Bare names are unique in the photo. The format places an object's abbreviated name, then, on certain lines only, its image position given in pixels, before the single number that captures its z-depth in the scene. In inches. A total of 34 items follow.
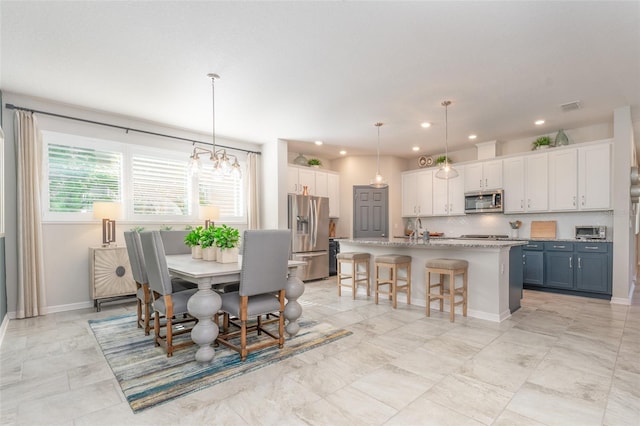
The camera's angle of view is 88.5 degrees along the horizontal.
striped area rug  87.8
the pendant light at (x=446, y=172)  176.6
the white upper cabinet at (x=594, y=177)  193.9
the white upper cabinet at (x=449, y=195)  262.1
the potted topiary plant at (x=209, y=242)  128.8
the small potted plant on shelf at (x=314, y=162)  278.5
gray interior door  293.9
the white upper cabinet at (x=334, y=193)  292.4
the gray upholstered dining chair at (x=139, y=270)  128.3
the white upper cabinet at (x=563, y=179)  206.4
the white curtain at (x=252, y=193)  243.6
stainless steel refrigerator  246.4
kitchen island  149.8
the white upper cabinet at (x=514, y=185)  229.1
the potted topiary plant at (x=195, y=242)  136.5
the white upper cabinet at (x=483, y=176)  241.2
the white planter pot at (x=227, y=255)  124.2
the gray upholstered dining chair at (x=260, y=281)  105.0
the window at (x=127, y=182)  170.4
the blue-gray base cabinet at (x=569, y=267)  189.2
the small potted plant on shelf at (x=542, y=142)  221.9
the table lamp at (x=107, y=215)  169.2
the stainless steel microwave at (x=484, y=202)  237.6
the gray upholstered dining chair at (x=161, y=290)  107.6
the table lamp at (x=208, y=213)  211.7
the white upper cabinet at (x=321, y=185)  279.7
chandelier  139.2
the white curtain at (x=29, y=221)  154.4
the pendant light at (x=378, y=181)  200.9
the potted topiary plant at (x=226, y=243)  123.4
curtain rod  157.5
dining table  100.4
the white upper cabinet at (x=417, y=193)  282.7
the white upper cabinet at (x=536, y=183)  218.5
